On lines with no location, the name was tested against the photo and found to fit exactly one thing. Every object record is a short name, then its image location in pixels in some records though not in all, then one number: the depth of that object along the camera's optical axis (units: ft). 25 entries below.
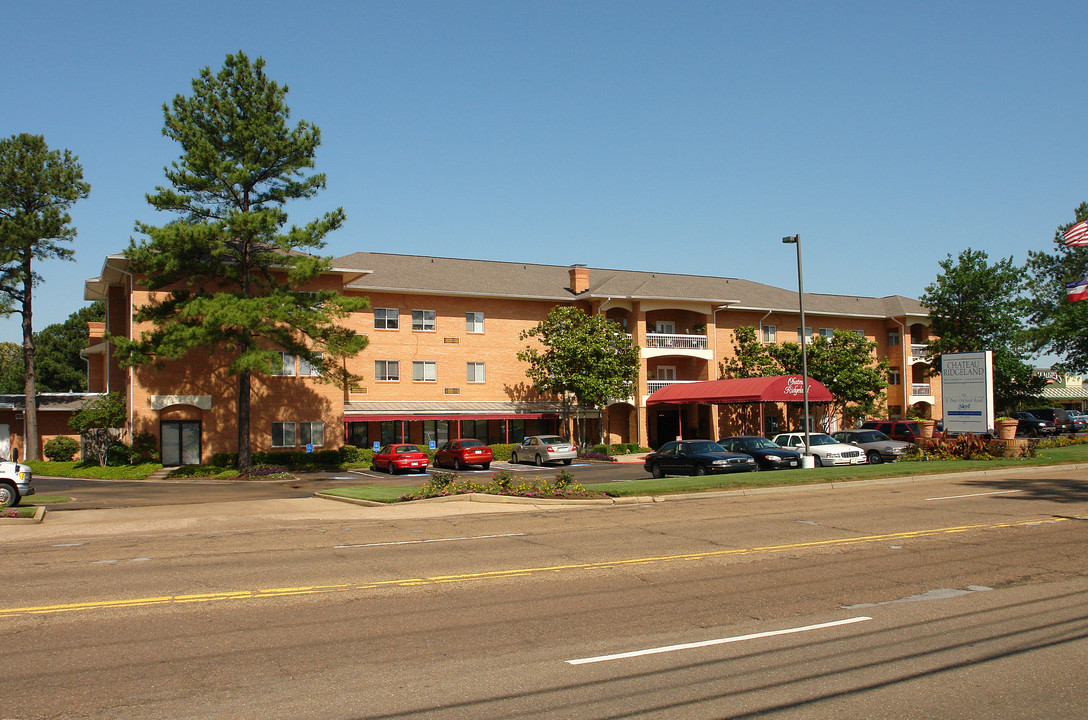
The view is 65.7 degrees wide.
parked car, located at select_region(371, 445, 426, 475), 122.42
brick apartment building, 130.72
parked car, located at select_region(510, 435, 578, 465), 130.62
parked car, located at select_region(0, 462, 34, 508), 68.90
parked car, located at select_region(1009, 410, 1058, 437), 162.91
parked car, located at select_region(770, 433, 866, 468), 101.91
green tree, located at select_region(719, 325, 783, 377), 171.12
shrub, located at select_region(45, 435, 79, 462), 140.77
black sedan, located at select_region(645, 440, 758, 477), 89.20
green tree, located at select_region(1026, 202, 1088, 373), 185.47
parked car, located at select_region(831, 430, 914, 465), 104.88
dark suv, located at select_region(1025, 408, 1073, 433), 174.19
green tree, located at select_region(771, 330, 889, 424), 168.25
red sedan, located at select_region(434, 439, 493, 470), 124.26
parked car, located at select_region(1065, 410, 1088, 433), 183.81
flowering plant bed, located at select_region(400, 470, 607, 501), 71.20
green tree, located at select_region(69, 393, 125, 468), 124.26
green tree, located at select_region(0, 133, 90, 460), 143.13
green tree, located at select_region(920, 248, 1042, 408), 187.83
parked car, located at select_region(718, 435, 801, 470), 95.81
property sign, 100.89
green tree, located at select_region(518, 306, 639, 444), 147.02
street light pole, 93.20
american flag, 91.50
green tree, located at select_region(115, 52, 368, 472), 112.06
